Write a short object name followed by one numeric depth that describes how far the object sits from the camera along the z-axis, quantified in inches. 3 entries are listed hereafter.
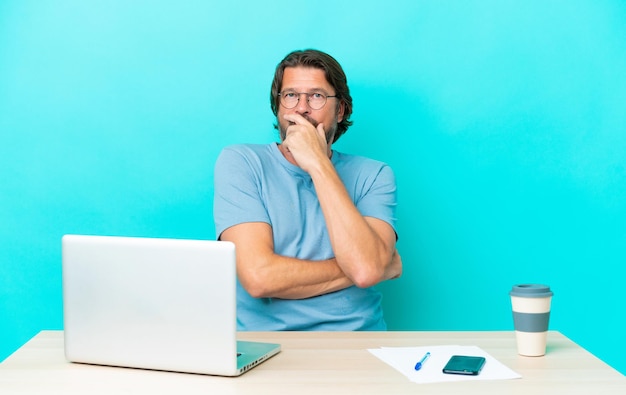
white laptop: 53.6
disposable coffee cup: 61.6
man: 81.6
